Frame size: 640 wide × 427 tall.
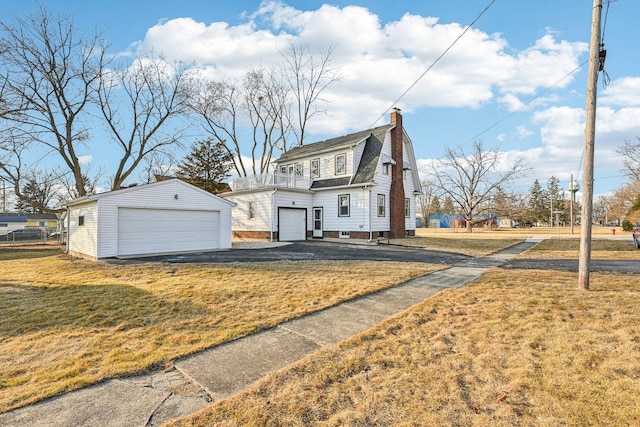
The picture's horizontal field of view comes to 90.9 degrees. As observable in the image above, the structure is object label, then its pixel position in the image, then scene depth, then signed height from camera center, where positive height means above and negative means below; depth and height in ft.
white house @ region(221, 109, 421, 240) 63.87 +4.62
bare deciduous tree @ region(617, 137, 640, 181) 102.25 +18.96
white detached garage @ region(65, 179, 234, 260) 39.32 -1.06
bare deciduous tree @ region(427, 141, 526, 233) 115.24 +15.51
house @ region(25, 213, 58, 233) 169.41 -3.98
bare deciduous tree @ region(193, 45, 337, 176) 101.54 +36.21
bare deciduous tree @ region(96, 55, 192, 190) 73.92 +25.60
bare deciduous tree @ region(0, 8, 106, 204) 57.36 +26.50
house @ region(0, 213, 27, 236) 151.81 -4.31
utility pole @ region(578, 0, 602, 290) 20.45 +5.42
